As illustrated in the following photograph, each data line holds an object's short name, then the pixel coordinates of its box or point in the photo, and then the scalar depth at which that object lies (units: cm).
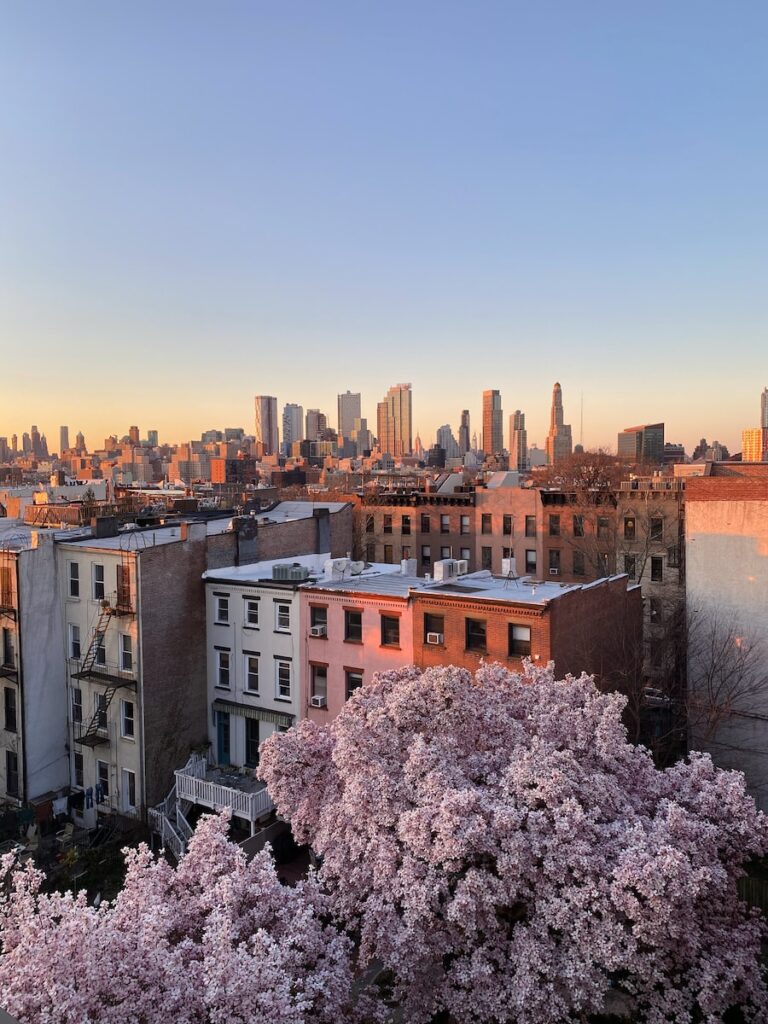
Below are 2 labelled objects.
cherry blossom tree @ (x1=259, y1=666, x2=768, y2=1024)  1266
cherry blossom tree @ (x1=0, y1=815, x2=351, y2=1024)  958
